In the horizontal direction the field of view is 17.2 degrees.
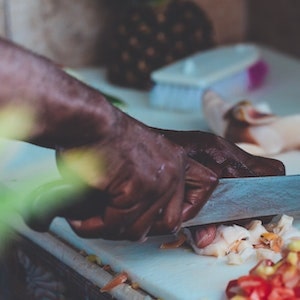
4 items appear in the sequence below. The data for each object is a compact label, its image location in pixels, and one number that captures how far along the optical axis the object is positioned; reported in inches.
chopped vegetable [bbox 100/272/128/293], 32.6
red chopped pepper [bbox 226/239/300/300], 29.1
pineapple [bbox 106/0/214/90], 52.9
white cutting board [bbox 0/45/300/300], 31.2
